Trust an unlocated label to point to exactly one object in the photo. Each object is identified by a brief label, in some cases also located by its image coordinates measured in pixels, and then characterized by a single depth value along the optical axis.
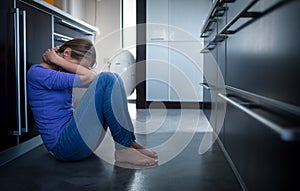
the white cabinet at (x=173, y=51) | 4.50
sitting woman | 1.79
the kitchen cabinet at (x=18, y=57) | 1.82
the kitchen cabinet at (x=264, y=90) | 0.83
